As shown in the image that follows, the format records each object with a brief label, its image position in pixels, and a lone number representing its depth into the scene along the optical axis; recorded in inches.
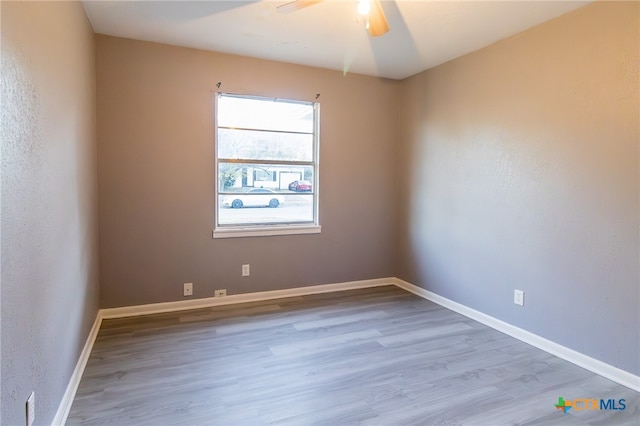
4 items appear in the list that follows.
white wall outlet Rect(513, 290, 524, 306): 117.2
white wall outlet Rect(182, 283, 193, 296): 139.1
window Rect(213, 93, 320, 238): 144.7
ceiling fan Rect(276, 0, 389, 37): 80.9
